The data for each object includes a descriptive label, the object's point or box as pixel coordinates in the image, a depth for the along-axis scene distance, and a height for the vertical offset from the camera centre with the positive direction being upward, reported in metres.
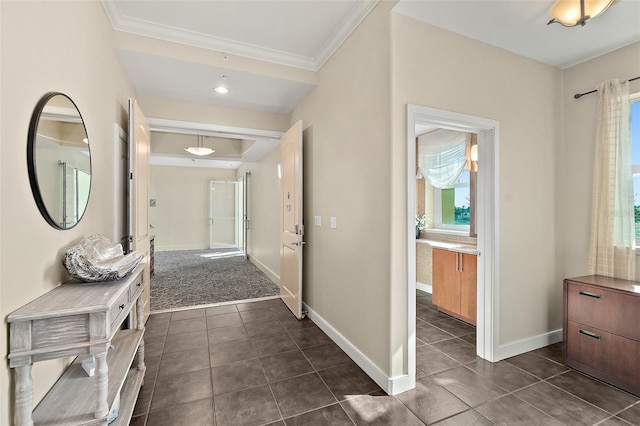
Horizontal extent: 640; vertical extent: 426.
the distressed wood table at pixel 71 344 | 1.15 -0.54
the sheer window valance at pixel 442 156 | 4.10 +0.81
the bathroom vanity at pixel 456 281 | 3.25 -0.82
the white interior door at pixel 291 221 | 3.46 -0.12
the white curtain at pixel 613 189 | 2.46 +0.19
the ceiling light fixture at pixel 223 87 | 3.03 +1.37
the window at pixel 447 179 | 3.98 +0.48
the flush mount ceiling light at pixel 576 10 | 1.76 +1.25
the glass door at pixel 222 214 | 9.50 -0.09
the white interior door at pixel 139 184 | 2.74 +0.27
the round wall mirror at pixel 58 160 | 1.35 +0.27
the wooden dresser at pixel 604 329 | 2.13 -0.91
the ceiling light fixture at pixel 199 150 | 5.81 +1.22
